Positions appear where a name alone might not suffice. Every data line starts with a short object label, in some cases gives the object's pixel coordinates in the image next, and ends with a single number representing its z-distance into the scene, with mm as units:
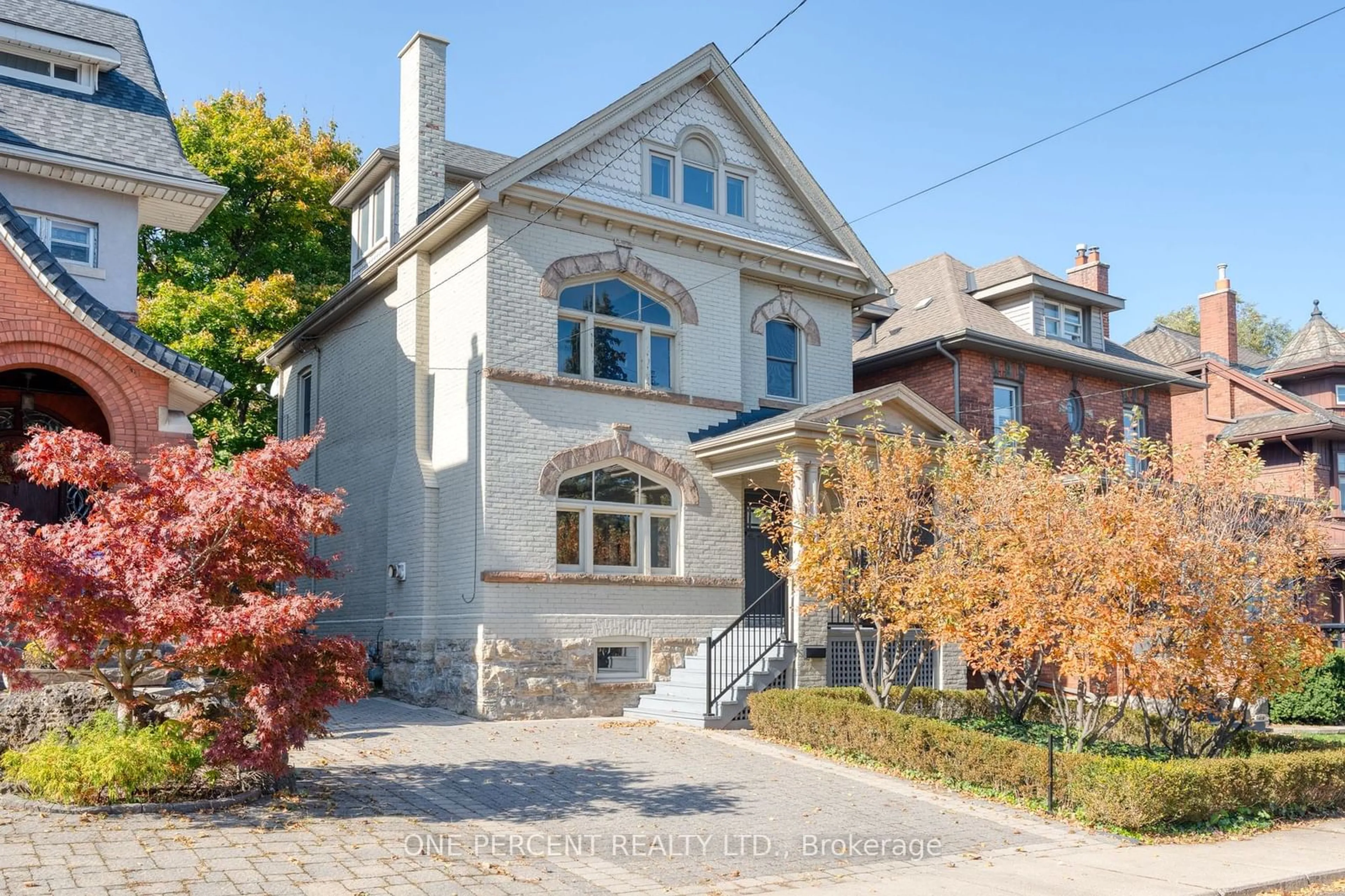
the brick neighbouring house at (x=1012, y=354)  23688
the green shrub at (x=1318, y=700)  21234
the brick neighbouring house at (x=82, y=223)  12719
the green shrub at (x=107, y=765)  8867
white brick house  17094
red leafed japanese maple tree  8852
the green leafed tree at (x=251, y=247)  25219
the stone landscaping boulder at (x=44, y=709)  9969
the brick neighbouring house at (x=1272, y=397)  34125
